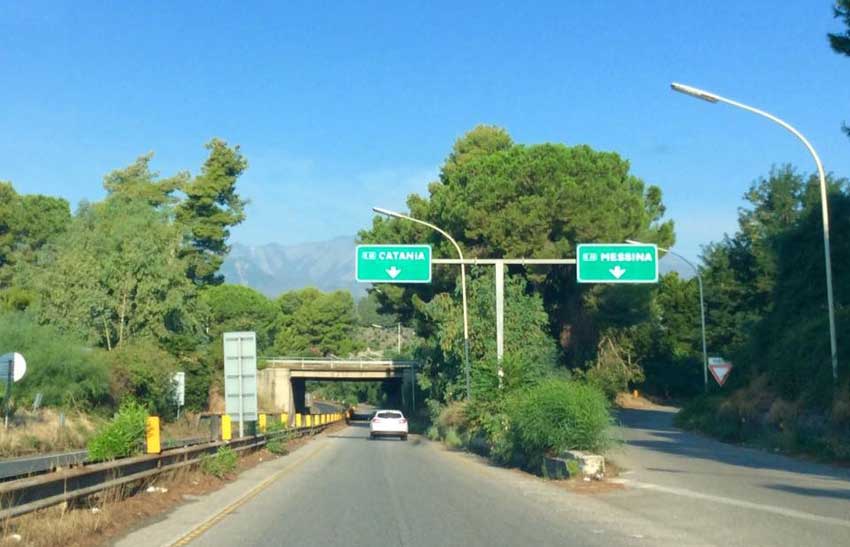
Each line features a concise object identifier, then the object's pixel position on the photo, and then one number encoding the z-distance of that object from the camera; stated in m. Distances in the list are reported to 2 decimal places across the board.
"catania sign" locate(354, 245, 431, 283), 30.39
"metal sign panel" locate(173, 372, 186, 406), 51.59
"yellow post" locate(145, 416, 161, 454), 16.98
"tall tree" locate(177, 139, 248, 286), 81.56
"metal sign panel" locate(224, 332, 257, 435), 28.53
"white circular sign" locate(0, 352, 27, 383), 30.38
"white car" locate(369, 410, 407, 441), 46.75
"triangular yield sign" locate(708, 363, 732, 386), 39.34
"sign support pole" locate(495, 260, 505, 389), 29.52
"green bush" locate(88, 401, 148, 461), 15.96
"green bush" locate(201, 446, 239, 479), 20.48
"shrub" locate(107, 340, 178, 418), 48.81
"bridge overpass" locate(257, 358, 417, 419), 76.25
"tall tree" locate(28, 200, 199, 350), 54.53
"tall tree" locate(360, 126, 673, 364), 44.72
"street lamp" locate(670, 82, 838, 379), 23.12
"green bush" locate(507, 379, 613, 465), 20.59
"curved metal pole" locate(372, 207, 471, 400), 34.59
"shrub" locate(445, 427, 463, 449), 37.69
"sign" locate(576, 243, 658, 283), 29.02
